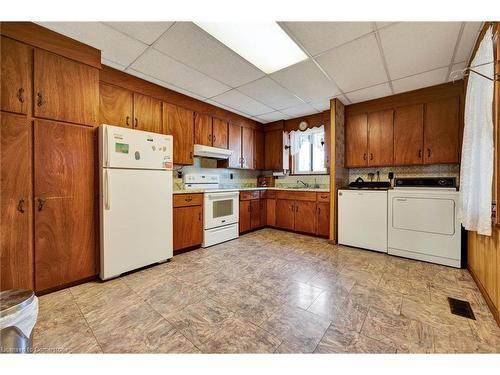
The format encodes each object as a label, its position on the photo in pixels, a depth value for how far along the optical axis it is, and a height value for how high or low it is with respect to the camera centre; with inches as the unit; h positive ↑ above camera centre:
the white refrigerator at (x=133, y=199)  84.1 -5.7
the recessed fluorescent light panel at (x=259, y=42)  71.5 +55.6
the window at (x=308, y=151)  173.5 +30.6
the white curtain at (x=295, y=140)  180.6 +41.0
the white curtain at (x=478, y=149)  62.8 +12.0
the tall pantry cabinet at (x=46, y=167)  67.4 +7.0
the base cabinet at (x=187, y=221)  116.1 -20.6
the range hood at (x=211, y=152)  135.6 +23.5
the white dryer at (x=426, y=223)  98.7 -19.1
